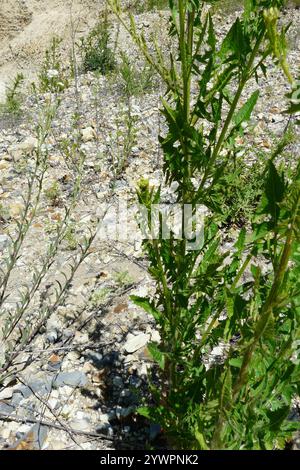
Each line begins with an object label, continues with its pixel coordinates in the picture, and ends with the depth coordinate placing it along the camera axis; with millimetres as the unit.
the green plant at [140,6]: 8472
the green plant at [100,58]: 5793
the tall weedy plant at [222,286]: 1073
